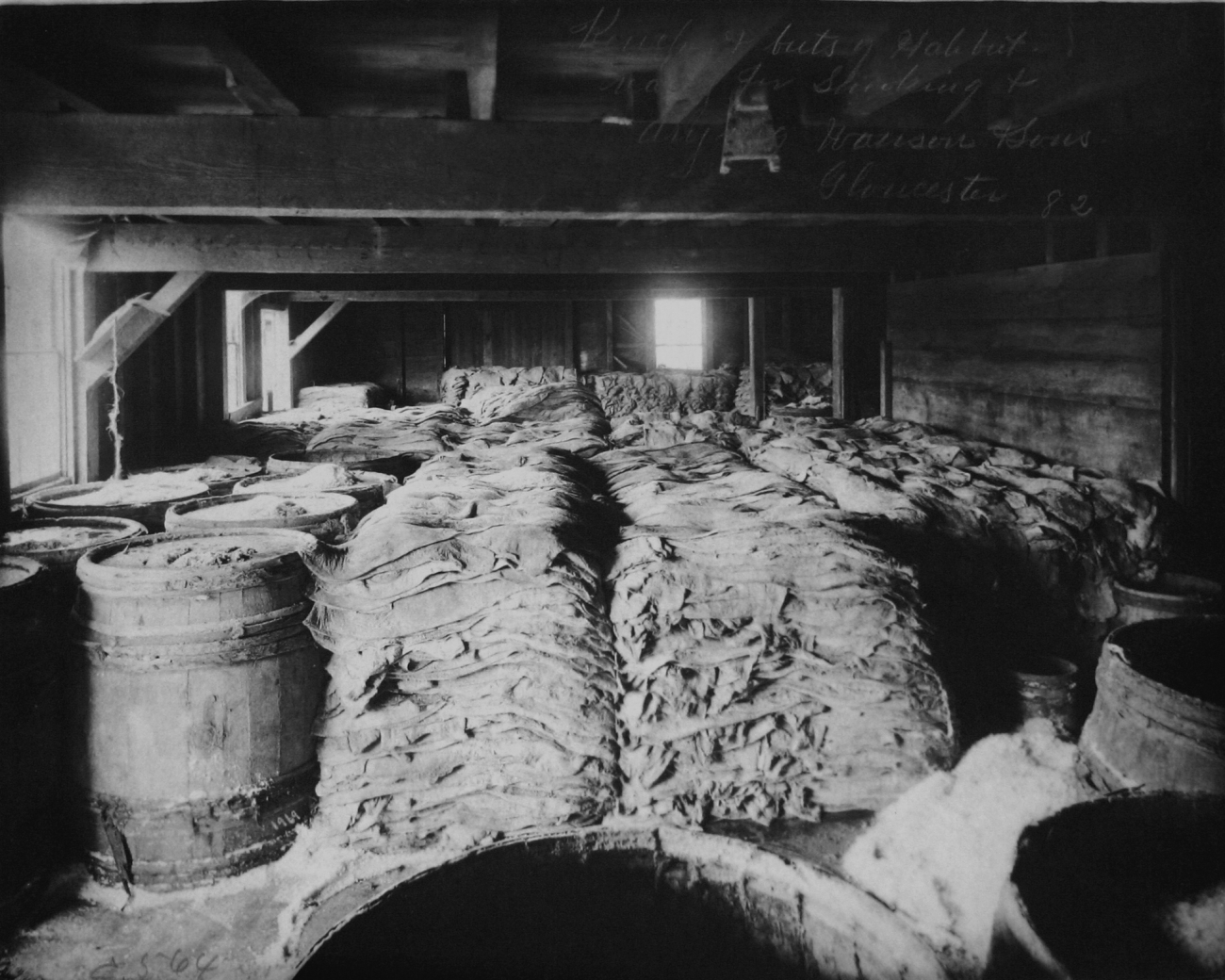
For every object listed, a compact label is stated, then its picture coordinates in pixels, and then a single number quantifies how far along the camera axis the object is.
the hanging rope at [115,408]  6.11
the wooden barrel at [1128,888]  1.50
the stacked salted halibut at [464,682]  3.17
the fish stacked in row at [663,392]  17.55
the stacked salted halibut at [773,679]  3.22
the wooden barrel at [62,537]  3.46
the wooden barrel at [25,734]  2.97
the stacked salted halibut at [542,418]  6.23
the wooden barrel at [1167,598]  4.10
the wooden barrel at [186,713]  3.08
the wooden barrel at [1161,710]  1.96
